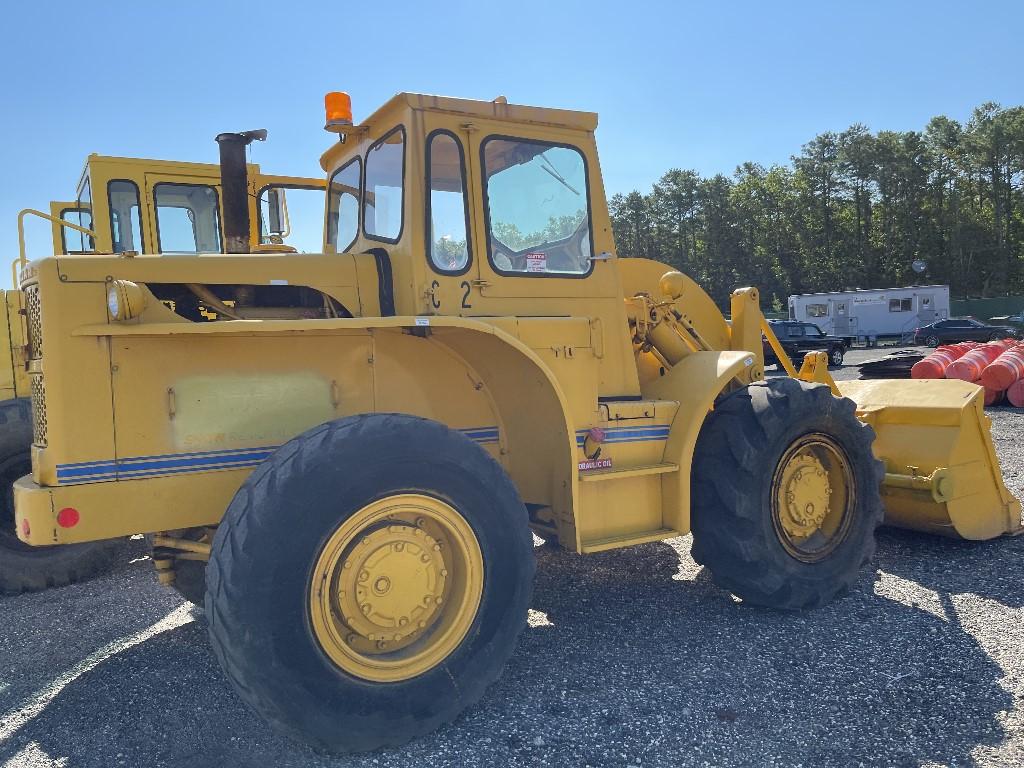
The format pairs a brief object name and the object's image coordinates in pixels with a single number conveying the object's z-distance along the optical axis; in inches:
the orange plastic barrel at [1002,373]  511.2
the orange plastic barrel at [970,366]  527.5
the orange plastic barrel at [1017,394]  509.4
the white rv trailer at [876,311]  1515.7
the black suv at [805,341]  1064.8
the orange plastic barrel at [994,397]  521.0
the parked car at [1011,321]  1454.0
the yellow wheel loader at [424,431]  126.0
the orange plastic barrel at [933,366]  538.9
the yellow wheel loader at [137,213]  238.1
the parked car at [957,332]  1159.0
